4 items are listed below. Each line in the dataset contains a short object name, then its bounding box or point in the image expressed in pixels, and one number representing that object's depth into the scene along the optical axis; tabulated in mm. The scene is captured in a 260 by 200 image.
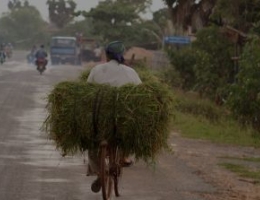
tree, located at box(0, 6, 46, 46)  125688
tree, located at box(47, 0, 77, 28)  122438
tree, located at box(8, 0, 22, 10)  148500
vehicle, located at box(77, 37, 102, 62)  69062
